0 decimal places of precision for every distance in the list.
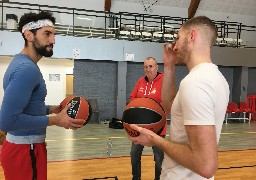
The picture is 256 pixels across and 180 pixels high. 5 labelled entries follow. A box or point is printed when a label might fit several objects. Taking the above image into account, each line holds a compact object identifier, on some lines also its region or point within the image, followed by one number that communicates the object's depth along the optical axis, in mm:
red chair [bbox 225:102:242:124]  12141
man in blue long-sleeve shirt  1772
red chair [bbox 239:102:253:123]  12478
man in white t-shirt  1229
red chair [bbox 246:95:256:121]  13354
